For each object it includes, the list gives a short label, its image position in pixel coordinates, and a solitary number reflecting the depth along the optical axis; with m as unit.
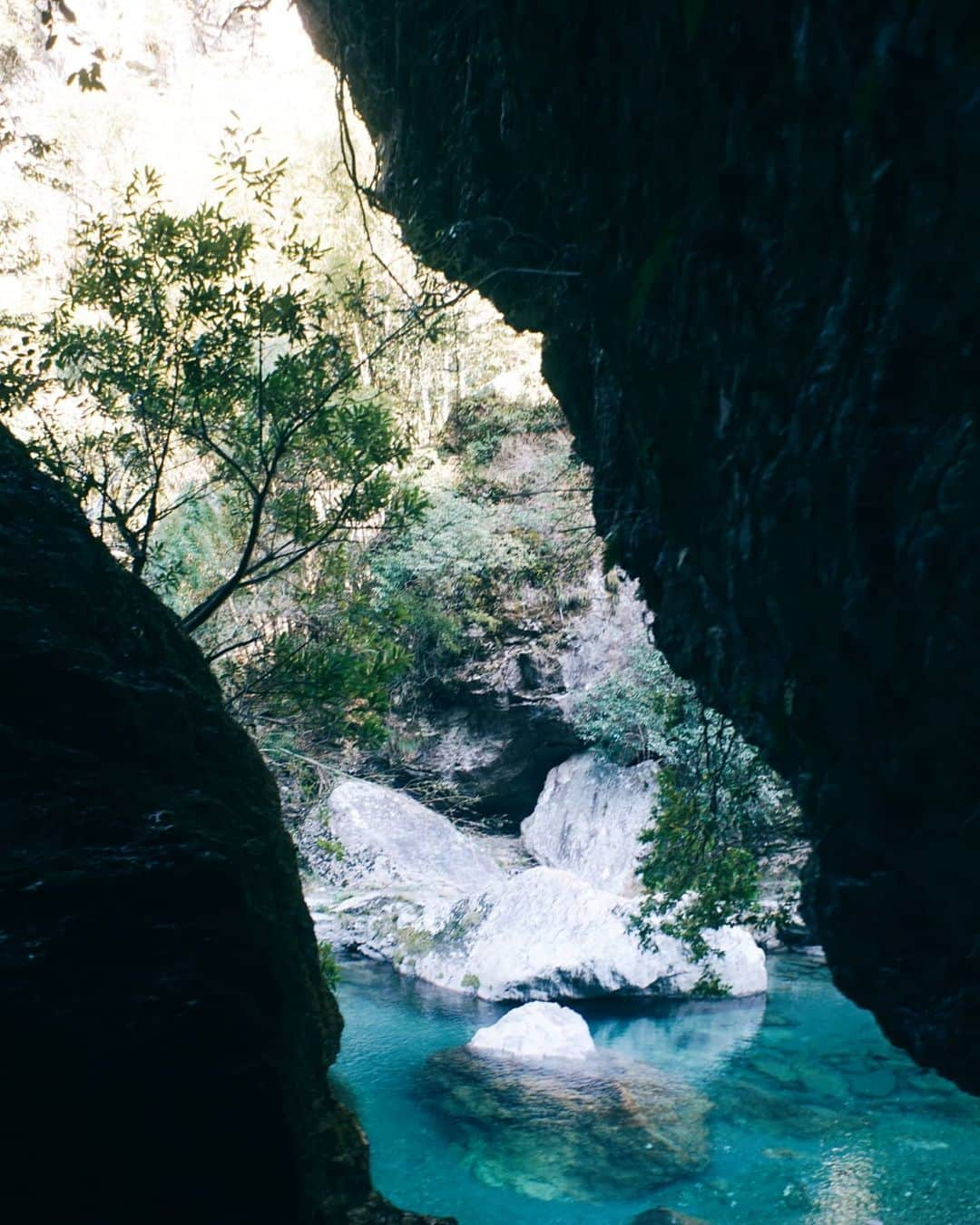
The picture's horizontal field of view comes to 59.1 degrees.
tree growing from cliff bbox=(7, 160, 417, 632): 5.42
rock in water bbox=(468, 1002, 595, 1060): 9.98
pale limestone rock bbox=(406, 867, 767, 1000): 11.45
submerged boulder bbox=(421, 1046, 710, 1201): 7.89
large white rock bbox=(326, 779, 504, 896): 13.30
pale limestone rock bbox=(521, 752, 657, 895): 13.98
